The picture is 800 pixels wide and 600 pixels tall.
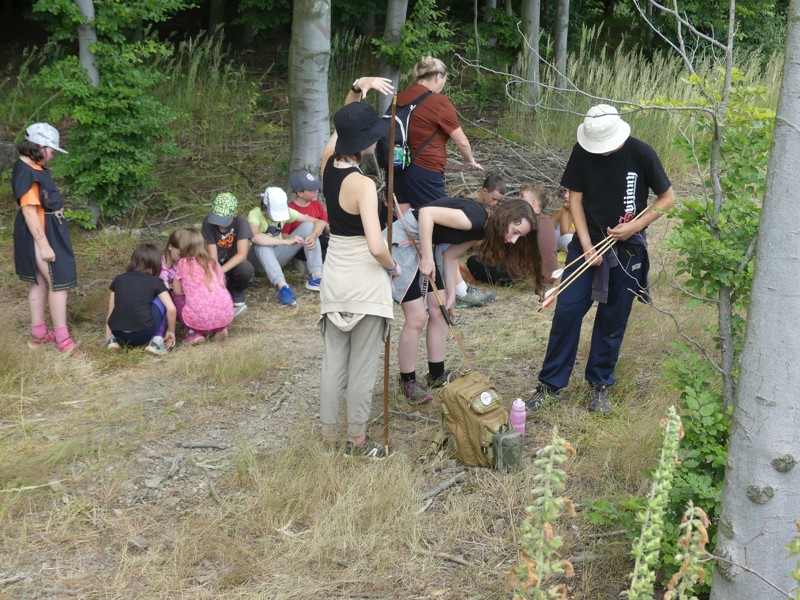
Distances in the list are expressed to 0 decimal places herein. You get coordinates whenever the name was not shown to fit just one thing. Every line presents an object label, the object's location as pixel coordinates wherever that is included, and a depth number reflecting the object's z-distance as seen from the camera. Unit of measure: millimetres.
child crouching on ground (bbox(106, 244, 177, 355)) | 5938
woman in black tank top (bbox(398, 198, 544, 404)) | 4664
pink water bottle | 4492
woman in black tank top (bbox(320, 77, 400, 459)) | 4043
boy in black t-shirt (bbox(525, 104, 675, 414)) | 4543
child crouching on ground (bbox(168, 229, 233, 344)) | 6168
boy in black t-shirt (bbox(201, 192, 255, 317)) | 6691
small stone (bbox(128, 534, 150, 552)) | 3766
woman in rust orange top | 5820
